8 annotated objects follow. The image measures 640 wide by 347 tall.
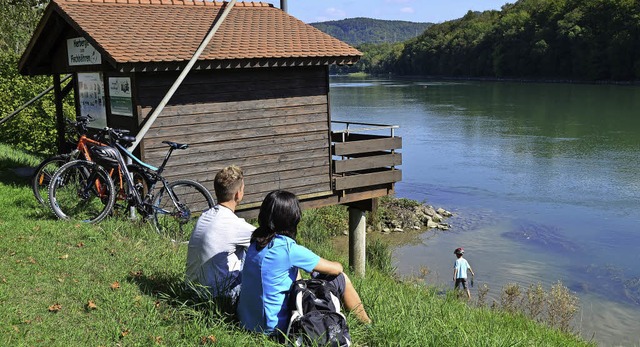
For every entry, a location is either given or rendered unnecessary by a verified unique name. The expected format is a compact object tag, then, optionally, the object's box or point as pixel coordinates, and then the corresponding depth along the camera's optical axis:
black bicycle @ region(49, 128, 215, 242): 7.70
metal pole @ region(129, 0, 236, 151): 9.35
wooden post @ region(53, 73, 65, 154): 12.23
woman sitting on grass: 4.46
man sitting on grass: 5.02
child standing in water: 13.96
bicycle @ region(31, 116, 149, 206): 8.03
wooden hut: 9.79
